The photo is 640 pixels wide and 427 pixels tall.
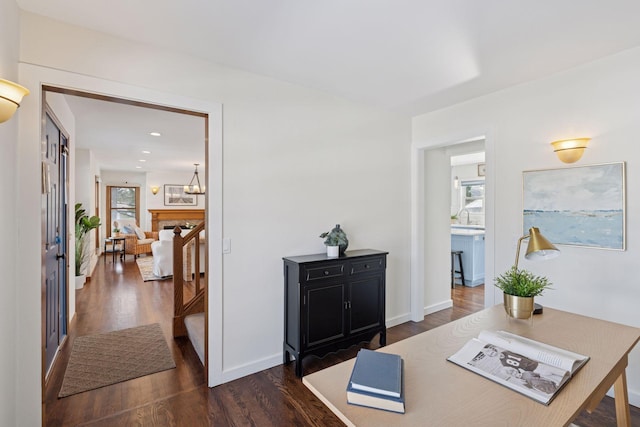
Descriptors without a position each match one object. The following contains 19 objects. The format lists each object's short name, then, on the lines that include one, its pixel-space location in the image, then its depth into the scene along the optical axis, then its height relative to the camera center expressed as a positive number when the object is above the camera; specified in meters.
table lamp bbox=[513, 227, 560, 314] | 1.65 -0.20
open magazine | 1.10 -0.61
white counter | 5.45 -0.40
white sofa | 5.91 -0.94
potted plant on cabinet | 2.90 -0.30
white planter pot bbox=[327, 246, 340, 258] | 2.90 -0.38
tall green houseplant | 4.74 -0.38
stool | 5.38 -1.02
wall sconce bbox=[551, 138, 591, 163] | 2.39 +0.49
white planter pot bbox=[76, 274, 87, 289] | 5.06 -1.17
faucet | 8.14 -0.01
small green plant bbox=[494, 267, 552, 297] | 1.67 -0.41
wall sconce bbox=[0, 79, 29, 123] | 1.20 +0.45
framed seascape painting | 2.29 +0.05
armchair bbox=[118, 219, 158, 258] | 8.10 -0.85
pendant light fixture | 8.83 +0.59
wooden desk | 0.96 -0.63
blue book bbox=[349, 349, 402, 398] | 1.02 -0.59
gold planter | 1.66 -0.52
